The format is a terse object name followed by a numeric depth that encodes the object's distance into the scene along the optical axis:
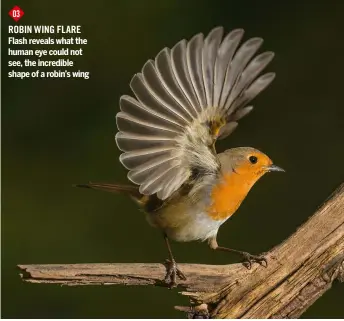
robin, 5.66
